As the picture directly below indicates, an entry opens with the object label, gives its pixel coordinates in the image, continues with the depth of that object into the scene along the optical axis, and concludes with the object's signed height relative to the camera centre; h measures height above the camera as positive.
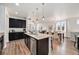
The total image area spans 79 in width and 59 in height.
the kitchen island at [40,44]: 1.04 -0.34
